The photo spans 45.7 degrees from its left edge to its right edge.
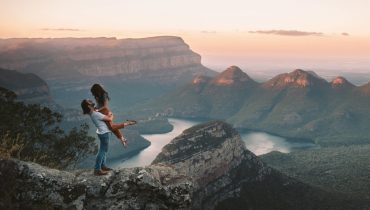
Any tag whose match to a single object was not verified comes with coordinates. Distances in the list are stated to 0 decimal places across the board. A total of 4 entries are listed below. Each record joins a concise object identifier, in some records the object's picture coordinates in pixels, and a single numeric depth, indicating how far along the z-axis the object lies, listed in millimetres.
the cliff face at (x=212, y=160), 118312
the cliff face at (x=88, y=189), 18056
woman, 19262
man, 19188
